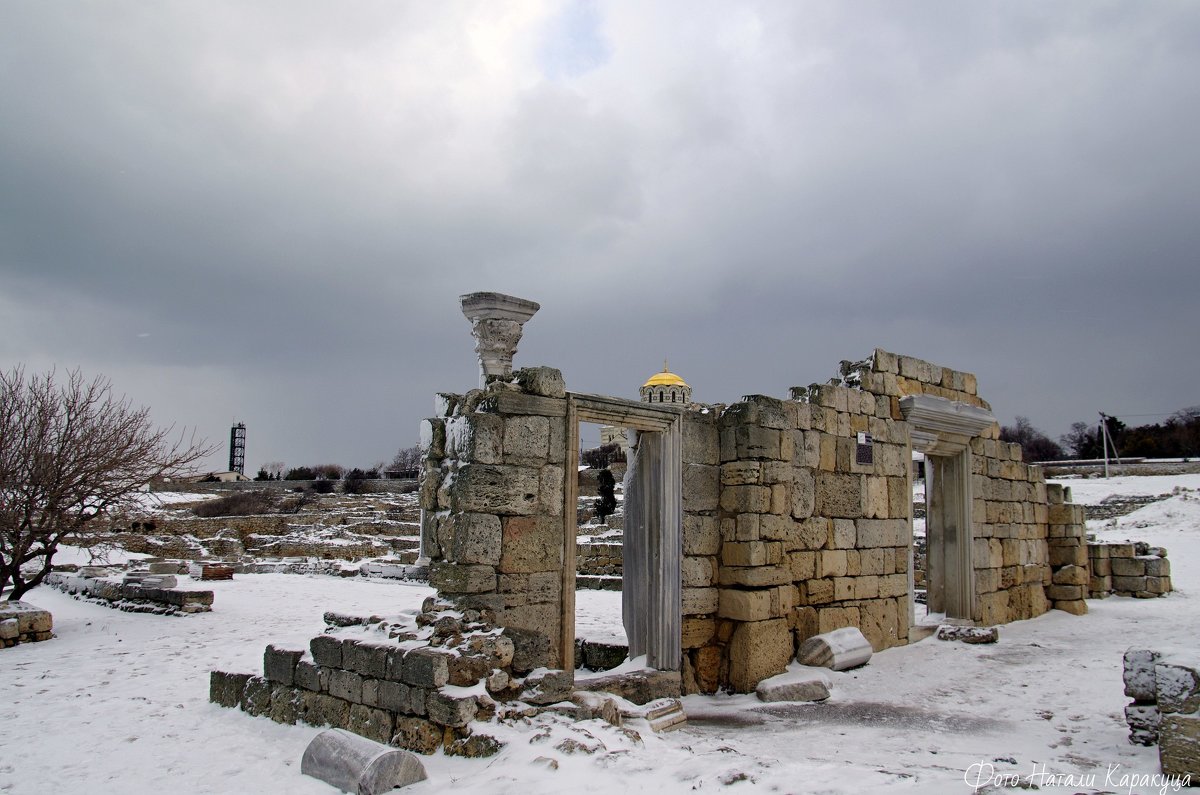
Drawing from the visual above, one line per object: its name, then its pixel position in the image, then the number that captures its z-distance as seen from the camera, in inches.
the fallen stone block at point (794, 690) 302.7
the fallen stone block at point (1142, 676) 227.5
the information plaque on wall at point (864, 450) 384.5
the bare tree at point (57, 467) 480.4
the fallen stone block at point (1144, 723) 220.1
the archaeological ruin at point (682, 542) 240.5
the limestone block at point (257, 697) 273.1
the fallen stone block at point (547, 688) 231.1
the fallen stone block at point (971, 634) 388.8
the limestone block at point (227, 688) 284.5
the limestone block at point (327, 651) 249.3
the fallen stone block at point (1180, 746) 175.6
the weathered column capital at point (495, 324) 439.5
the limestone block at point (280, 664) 267.1
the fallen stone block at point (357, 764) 193.3
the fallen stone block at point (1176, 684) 200.8
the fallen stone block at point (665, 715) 249.6
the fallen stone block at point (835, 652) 333.7
